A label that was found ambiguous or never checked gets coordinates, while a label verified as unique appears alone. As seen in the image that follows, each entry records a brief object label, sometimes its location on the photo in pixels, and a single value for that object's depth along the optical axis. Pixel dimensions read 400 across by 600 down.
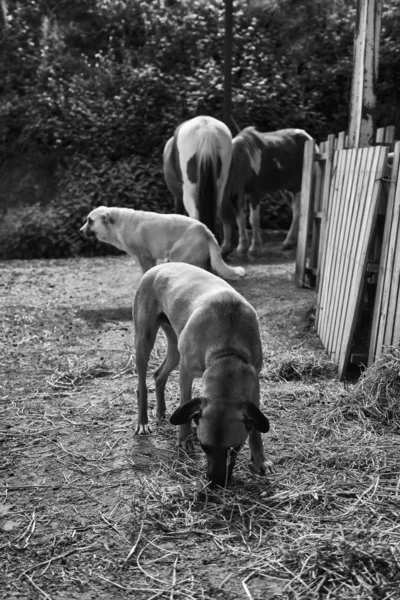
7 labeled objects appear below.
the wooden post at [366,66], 7.59
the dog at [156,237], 7.72
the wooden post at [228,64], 13.41
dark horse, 12.06
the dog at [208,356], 3.59
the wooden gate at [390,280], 4.96
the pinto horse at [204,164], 9.91
